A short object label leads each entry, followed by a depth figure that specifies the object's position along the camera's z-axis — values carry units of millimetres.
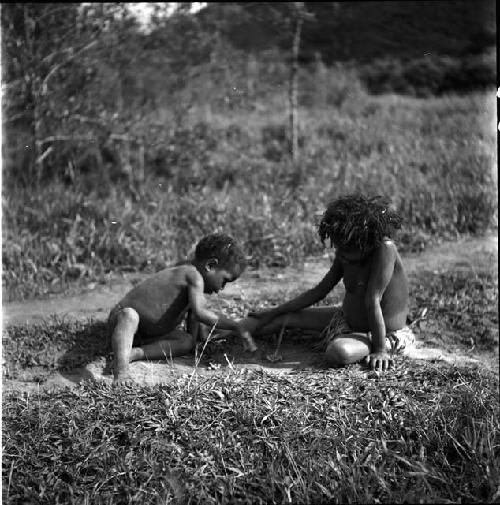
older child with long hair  4305
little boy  4504
